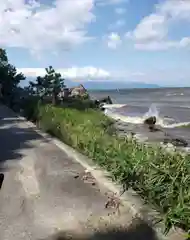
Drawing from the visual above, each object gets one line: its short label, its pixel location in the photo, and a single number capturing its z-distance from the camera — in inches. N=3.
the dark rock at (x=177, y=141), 378.2
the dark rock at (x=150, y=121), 591.4
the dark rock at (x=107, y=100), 1022.2
